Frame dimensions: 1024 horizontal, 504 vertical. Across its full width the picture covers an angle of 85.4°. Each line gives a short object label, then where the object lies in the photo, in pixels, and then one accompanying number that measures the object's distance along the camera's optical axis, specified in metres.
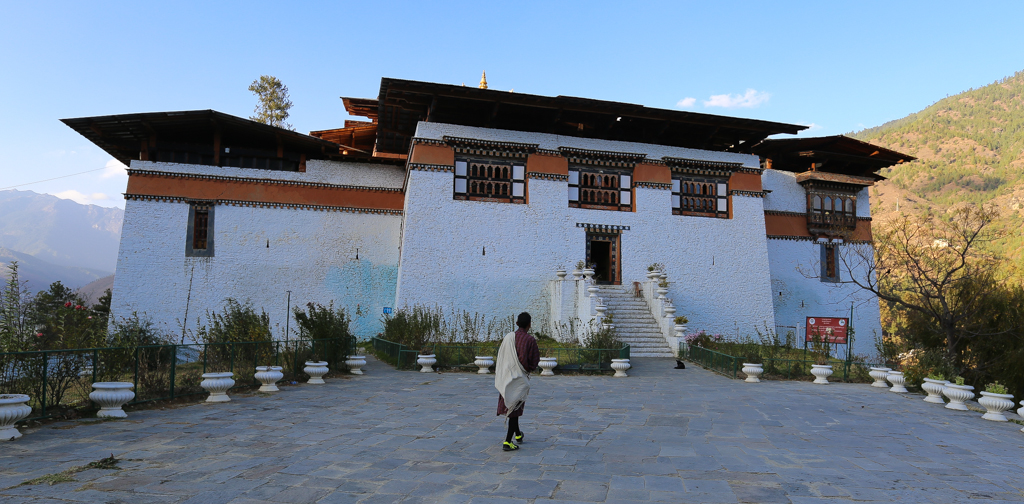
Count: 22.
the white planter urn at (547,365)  12.16
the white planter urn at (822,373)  12.14
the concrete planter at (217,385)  8.45
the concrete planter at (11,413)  5.75
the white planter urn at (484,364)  12.59
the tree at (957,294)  15.52
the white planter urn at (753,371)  11.84
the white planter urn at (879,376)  11.70
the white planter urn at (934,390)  9.77
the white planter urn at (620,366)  12.25
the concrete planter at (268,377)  9.38
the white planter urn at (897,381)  11.06
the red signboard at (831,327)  17.25
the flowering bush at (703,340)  15.84
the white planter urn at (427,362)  12.70
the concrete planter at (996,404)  8.40
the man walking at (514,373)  5.92
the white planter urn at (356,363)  12.22
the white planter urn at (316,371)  10.76
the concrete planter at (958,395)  9.12
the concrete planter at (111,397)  7.01
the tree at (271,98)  31.44
